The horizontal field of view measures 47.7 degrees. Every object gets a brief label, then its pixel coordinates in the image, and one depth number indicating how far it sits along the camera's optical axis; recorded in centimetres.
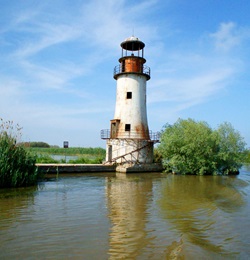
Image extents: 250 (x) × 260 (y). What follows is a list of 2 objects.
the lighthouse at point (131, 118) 2694
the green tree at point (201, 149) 2491
